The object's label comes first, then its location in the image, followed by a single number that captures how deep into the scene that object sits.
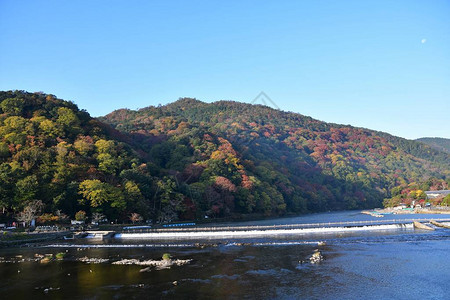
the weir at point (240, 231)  46.03
